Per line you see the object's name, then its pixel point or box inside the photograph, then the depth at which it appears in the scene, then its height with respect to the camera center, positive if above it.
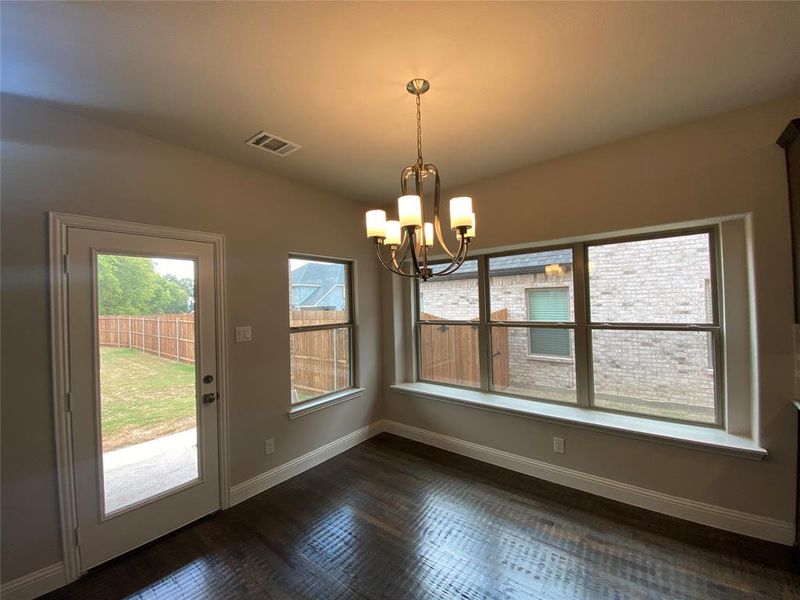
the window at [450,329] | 3.52 -0.31
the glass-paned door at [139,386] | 1.91 -0.50
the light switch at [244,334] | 2.61 -0.22
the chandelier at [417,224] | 1.51 +0.40
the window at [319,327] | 3.11 -0.23
